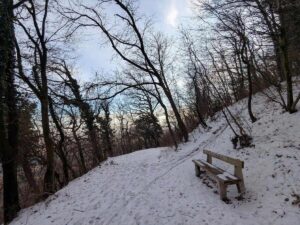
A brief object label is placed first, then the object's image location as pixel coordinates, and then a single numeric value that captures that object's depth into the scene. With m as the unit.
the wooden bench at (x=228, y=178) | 4.34
